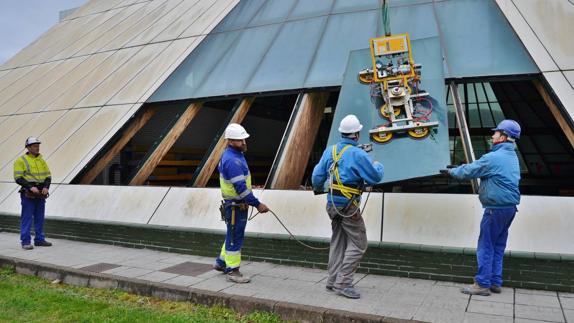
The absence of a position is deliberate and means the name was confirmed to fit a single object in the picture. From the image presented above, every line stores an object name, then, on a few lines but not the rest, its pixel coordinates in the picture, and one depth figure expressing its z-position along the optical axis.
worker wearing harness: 4.30
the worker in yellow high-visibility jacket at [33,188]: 6.74
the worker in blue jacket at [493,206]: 4.27
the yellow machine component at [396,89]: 5.33
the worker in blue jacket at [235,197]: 4.82
